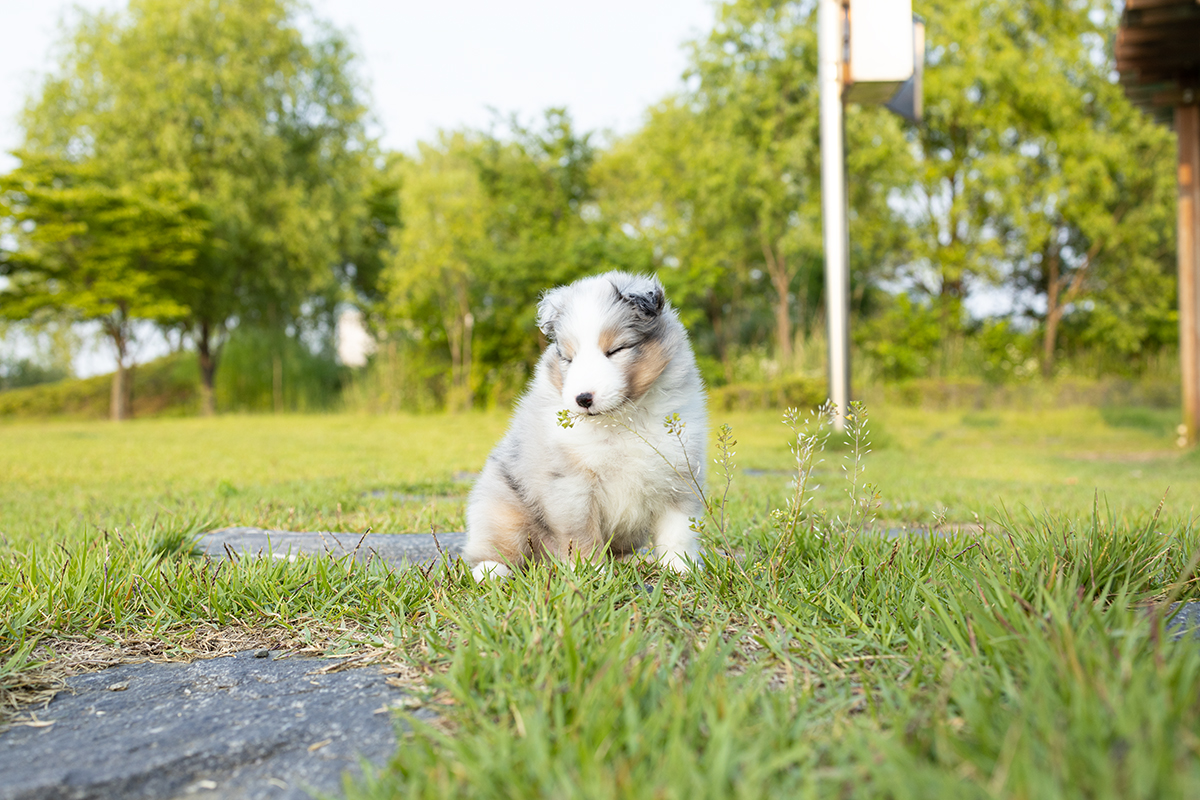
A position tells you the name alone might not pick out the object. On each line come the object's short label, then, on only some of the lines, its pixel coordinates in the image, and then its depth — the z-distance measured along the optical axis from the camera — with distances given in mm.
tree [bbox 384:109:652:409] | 16812
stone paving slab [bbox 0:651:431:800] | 1472
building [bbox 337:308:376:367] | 26786
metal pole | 6059
